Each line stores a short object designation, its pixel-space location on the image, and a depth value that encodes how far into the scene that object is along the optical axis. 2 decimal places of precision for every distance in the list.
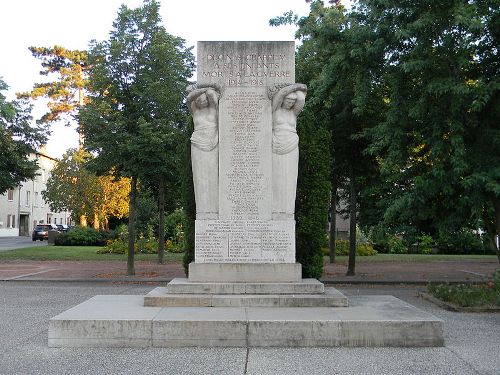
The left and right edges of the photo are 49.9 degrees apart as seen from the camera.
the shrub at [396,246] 33.53
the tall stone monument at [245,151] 8.70
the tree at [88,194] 44.34
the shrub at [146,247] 30.69
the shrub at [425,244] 33.22
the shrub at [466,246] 33.53
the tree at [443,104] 10.87
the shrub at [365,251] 30.19
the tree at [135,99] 18.03
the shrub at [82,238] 36.81
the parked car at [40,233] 48.09
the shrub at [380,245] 33.75
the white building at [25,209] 60.09
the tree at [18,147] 25.83
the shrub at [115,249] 29.95
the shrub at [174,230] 32.03
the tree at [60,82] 46.06
